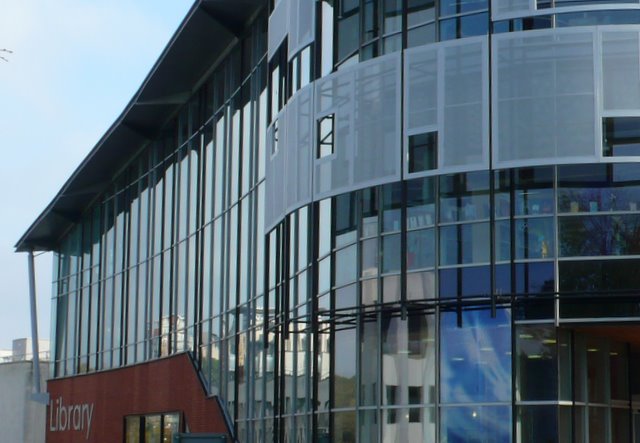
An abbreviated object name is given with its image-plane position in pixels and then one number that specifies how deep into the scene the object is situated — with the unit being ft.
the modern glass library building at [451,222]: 70.03
